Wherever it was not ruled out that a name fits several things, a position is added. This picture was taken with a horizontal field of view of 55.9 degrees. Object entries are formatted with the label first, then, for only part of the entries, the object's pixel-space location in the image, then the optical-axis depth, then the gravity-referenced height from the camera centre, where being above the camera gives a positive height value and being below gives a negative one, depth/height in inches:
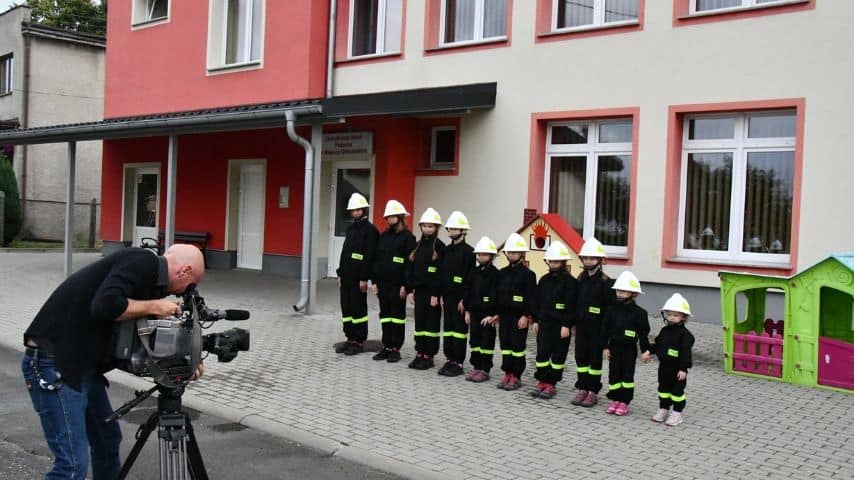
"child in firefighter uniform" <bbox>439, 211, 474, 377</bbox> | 324.2 -22.5
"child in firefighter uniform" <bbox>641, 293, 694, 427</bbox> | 259.0 -39.0
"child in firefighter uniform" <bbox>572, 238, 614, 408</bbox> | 280.2 -29.7
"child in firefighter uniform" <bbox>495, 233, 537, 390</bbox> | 301.6 -28.9
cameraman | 145.3 -22.1
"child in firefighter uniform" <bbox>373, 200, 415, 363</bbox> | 346.9 -21.2
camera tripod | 147.6 -41.7
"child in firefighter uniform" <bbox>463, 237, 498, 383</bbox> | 310.7 -31.0
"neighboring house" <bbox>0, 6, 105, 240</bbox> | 1168.2 +163.1
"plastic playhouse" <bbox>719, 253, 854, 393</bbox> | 309.9 -36.5
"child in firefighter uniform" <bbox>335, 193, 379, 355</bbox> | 355.3 -17.8
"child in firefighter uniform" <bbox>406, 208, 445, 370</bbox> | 332.5 -25.2
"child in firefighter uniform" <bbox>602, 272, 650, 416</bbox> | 268.7 -34.2
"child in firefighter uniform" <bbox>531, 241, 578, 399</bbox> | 287.4 -30.9
